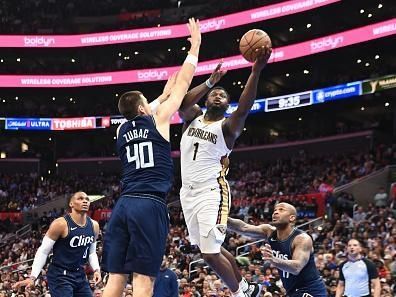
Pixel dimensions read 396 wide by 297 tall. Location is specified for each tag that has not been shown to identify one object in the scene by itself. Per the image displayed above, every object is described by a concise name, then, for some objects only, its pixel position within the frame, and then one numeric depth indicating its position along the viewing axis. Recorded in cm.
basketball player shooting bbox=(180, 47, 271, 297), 694
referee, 955
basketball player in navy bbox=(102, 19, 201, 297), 542
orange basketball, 663
